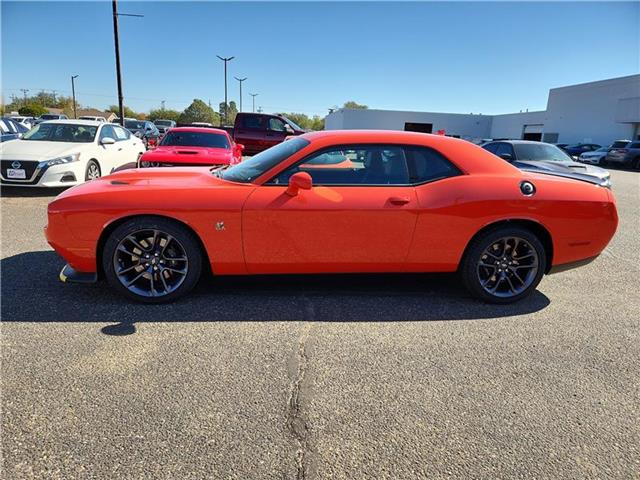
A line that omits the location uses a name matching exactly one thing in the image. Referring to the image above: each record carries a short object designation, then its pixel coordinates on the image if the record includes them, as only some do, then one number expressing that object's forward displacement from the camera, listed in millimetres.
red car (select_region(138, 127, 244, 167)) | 7124
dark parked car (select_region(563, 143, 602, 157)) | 29372
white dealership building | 35281
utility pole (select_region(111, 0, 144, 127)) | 15172
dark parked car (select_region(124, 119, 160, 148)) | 24191
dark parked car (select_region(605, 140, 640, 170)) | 22656
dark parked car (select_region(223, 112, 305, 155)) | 16016
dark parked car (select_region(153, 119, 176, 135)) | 39294
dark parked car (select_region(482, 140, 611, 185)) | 8695
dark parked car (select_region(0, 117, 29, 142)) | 12422
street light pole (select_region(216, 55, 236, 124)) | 41656
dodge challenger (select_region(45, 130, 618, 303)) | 3262
